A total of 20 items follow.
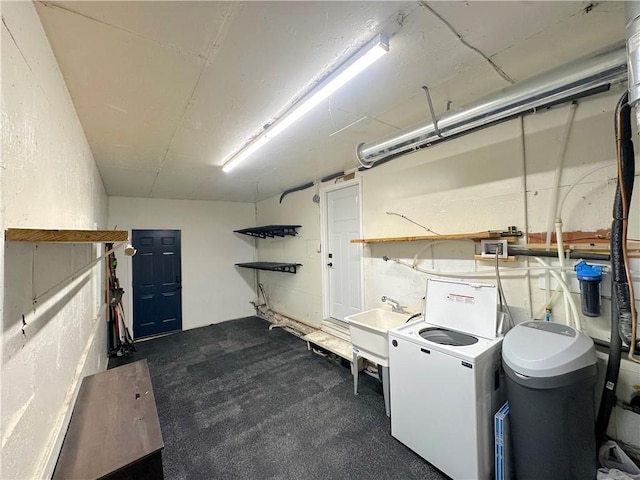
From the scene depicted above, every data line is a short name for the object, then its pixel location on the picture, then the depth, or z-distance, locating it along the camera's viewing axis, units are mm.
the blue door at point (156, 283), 4594
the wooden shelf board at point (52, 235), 689
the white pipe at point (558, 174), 1718
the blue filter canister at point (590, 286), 1538
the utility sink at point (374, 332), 2293
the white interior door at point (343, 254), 3535
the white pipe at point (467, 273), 1820
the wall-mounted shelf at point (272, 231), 4530
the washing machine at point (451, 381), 1601
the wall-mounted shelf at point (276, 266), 4562
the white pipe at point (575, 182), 1618
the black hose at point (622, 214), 1333
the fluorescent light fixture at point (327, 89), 1255
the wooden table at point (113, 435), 1104
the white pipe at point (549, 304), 1795
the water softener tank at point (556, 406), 1381
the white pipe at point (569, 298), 1685
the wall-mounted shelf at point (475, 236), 1962
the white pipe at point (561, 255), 1738
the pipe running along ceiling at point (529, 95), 1235
